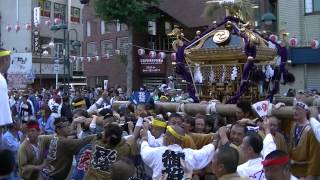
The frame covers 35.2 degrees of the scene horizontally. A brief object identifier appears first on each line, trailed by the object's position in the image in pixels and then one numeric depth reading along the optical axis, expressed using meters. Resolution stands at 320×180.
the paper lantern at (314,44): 21.20
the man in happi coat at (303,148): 6.75
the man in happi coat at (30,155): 6.43
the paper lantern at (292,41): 20.04
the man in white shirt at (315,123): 6.45
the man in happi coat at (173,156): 5.53
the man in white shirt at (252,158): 4.84
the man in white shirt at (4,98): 4.30
